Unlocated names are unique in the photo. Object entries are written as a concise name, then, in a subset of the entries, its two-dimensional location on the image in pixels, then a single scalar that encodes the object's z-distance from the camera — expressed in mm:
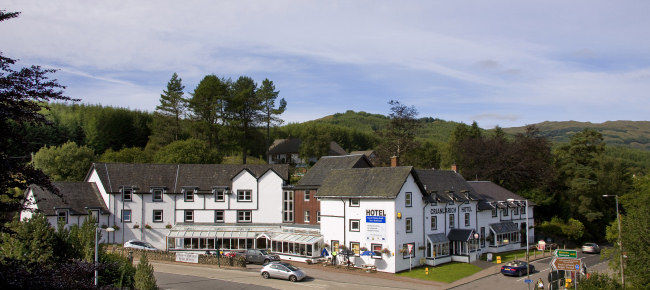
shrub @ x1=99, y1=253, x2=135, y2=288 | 29172
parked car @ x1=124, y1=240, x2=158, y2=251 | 45844
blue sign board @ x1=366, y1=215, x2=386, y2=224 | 40722
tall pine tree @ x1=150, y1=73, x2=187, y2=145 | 76750
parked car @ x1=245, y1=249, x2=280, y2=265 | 42969
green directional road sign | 25375
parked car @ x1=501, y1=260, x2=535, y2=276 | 40106
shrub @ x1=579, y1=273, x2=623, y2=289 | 25056
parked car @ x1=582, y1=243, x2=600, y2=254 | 57512
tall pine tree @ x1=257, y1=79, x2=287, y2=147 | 77562
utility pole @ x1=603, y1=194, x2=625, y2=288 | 29016
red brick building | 49500
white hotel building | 41844
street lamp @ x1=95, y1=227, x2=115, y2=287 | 25053
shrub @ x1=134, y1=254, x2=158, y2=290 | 26078
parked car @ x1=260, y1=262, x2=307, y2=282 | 36281
